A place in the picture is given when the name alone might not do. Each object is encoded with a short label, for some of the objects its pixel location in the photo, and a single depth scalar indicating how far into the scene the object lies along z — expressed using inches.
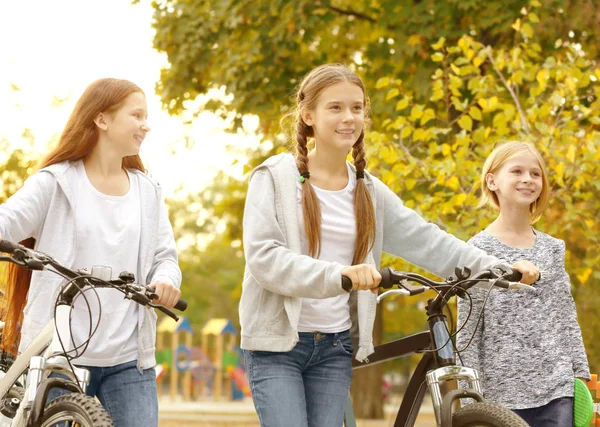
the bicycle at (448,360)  260.3
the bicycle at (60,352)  248.3
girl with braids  278.4
